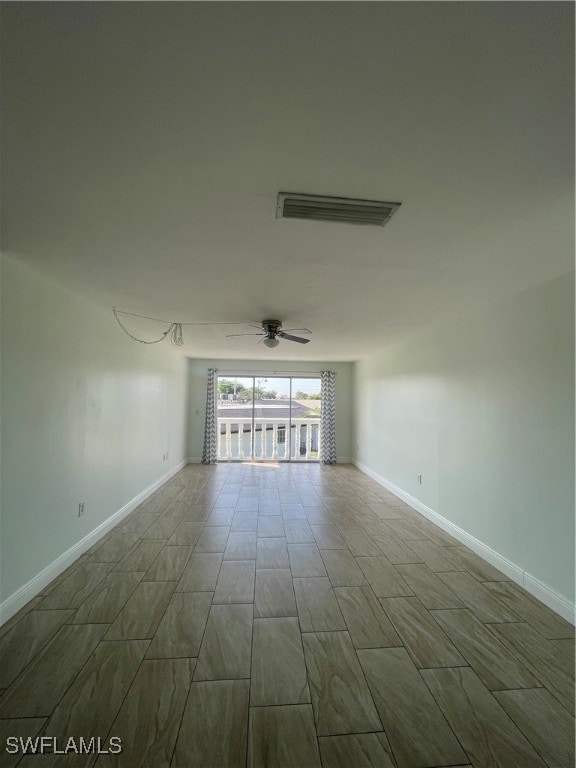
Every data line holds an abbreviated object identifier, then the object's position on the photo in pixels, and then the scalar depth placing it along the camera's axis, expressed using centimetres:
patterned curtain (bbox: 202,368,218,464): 707
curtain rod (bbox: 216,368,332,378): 734
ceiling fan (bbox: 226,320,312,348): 365
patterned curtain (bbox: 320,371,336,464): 730
